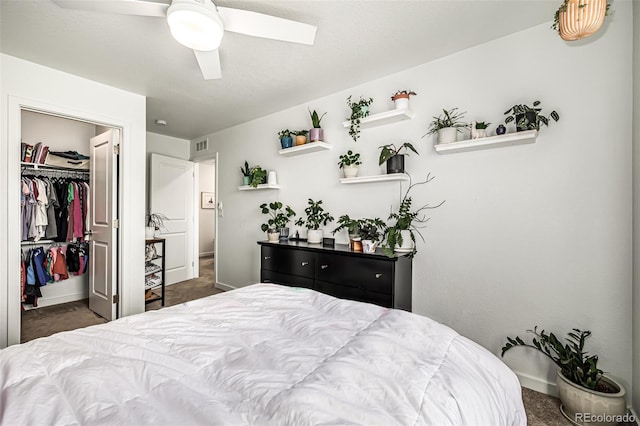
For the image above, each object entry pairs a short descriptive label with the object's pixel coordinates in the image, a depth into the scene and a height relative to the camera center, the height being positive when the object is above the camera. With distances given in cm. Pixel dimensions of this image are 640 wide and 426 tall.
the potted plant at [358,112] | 278 +96
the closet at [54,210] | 340 +2
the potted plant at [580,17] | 138 +94
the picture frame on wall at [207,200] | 724 +30
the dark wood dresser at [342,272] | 232 -52
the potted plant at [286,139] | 341 +85
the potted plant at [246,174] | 391 +51
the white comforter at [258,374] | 76 -51
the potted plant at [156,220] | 436 -12
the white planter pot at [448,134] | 229 +62
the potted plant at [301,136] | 328 +86
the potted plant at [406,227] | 246 -12
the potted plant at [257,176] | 368 +46
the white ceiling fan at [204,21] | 141 +99
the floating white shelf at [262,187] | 364 +33
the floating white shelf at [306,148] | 308 +70
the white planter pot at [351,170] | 288 +42
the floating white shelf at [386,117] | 248 +83
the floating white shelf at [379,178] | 254 +31
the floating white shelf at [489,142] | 194 +50
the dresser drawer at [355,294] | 230 -68
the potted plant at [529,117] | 193 +63
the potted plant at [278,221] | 333 -10
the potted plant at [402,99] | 250 +98
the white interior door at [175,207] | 455 +8
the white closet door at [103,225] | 317 -15
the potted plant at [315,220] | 310 -8
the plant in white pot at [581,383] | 158 -98
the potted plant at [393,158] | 256 +48
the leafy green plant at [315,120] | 314 +99
